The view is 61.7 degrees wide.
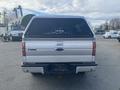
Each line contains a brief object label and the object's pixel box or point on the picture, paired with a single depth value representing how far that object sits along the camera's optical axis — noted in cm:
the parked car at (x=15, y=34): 1203
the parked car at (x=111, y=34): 2104
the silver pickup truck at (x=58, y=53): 261
